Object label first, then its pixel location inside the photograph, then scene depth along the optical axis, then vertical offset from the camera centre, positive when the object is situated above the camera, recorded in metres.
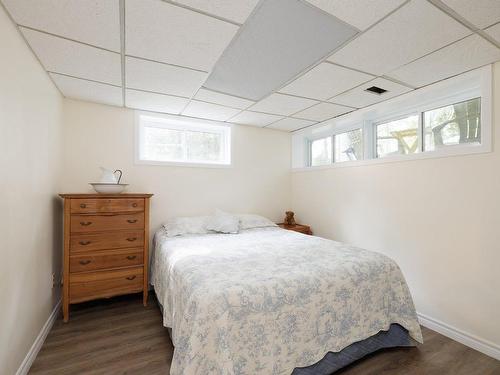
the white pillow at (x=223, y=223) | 2.99 -0.43
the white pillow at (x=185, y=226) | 2.80 -0.45
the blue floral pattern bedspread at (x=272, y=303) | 1.31 -0.71
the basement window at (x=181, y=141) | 3.24 +0.65
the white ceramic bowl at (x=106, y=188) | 2.57 -0.01
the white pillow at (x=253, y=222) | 3.28 -0.45
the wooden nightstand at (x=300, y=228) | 3.62 -0.58
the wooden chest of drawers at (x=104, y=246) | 2.31 -0.58
